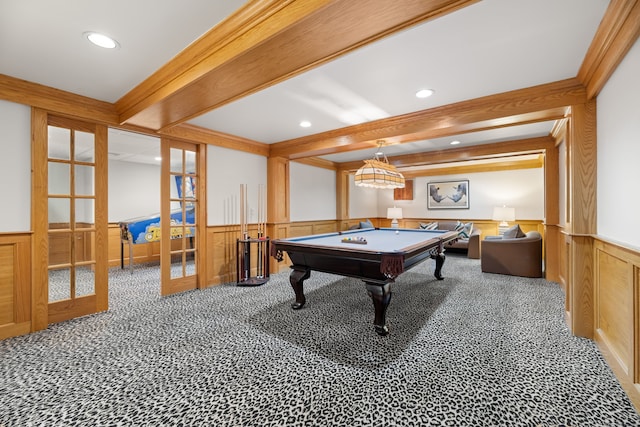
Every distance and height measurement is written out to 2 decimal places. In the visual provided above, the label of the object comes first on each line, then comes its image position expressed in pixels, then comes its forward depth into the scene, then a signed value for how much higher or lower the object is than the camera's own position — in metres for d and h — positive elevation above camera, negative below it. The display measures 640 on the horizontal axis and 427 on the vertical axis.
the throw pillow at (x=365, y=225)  6.81 -0.29
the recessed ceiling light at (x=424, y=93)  2.76 +1.23
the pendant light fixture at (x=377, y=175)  4.03 +0.57
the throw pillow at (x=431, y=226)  7.50 -0.35
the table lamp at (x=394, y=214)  8.22 -0.02
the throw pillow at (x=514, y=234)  5.00 -0.38
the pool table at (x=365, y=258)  2.41 -0.45
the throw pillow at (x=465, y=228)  6.88 -0.38
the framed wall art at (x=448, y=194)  7.68 +0.53
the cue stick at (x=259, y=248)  4.64 -0.59
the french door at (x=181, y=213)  3.76 +0.01
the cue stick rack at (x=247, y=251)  4.36 -0.62
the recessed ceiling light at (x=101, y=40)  1.87 +1.21
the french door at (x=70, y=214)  2.72 +0.00
